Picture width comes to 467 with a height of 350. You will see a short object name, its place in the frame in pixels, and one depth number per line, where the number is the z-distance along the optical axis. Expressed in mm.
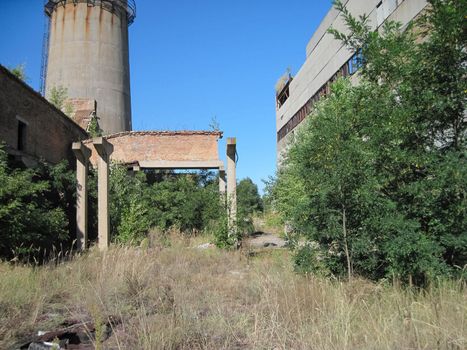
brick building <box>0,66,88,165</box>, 15656
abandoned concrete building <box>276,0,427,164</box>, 22156
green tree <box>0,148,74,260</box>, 9656
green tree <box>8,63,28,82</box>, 27677
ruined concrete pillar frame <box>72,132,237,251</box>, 12805
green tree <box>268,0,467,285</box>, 5367
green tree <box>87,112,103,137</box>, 26202
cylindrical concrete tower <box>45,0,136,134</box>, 30438
